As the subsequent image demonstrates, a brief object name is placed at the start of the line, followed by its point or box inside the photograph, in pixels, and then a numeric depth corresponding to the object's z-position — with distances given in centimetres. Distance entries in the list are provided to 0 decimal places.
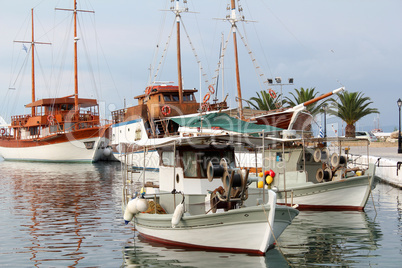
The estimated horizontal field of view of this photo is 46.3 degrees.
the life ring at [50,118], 6094
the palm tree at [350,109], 5269
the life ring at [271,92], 4083
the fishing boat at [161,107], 4356
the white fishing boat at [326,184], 1975
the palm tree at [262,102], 6216
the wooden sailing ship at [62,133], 5844
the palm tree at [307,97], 5772
